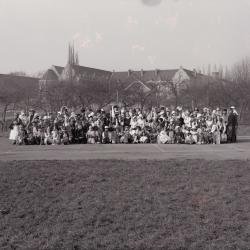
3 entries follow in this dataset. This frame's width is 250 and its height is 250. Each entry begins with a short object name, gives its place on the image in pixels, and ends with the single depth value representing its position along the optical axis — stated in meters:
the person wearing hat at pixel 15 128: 21.64
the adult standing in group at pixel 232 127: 21.86
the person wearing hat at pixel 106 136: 21.77
